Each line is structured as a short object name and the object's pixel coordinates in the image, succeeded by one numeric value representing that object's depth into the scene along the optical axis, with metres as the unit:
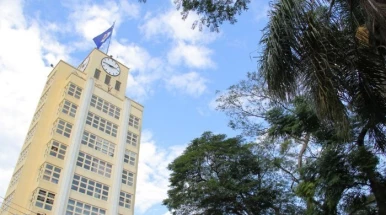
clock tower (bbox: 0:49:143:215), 29.27
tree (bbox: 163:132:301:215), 18.72
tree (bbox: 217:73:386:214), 10.34
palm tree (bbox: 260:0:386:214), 6.47
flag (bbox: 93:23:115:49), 40.94
